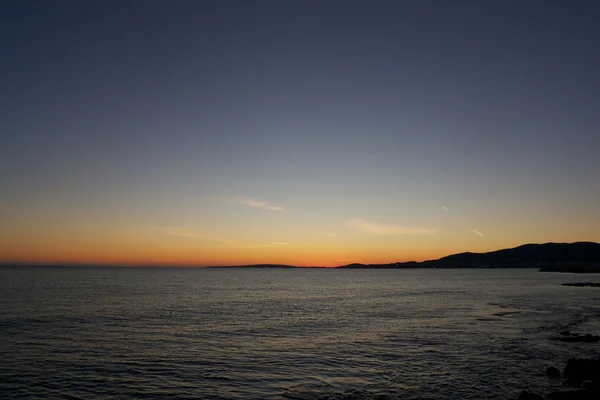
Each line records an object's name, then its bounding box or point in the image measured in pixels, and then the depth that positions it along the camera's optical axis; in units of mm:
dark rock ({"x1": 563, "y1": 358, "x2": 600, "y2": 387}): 27750
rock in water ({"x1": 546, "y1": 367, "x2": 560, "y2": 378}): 29766
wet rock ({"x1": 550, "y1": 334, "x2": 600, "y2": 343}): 42500
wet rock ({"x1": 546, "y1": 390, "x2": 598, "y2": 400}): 23281
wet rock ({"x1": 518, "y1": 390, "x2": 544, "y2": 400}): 22844
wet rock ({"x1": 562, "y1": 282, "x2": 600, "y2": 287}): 138900
